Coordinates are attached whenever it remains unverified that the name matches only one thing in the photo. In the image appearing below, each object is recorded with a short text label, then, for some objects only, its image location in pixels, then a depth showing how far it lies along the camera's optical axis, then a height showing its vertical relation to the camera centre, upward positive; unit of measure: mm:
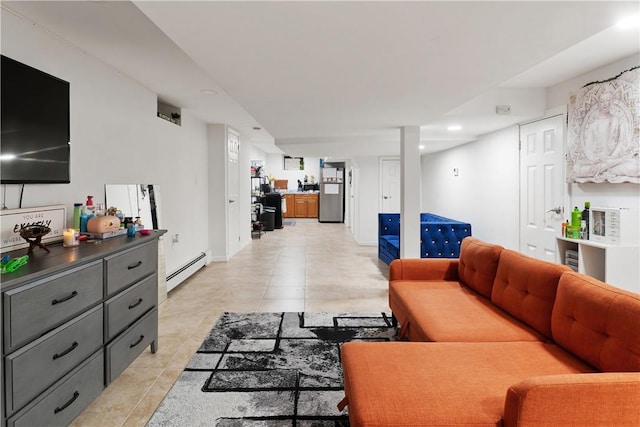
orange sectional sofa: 1218 -731
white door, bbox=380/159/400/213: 7957 +436
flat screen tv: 1990 +482
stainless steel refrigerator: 12516 +344
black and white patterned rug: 1975 -1140
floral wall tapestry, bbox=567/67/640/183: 2943 +638
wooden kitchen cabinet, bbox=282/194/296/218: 13664 -36
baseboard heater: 4453 -913
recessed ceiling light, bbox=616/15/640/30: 2361 +1218
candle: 2150 -198
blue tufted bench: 5168 -499
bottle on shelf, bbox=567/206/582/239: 3410 -204
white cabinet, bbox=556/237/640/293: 2961 -523
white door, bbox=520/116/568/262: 3895 +192
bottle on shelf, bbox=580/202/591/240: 3377 -191
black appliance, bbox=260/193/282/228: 10859 +36
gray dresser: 1479 -612
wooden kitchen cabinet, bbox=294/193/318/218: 13594 -39
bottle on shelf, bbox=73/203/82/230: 2500 -73
